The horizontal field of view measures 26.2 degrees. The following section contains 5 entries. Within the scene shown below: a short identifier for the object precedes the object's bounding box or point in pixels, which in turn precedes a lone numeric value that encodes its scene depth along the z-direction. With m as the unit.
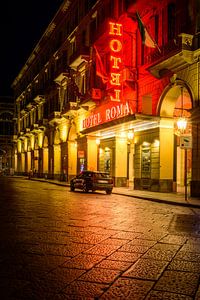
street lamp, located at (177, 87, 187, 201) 19.62
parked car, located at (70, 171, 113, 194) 25.14
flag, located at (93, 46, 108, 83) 30.22
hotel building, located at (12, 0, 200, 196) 21.80
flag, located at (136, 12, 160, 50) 22.62
